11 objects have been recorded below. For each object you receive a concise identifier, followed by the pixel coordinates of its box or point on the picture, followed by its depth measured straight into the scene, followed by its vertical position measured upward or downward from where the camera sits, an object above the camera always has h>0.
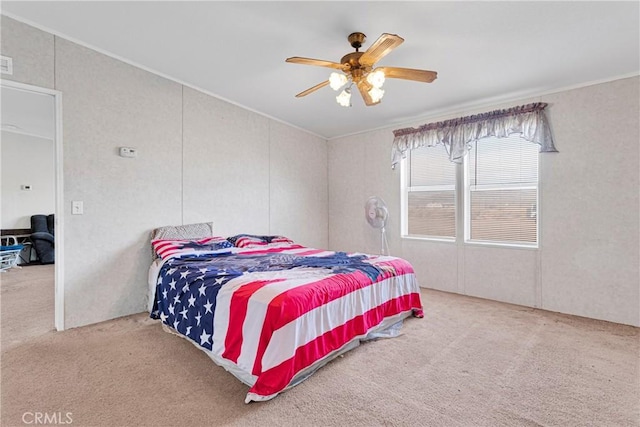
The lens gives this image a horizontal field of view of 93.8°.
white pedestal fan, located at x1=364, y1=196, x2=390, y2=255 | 4.23 +0.00
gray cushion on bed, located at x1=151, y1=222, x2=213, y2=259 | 3.29 -0.22
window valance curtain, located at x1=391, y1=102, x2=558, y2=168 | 3.29 +1.02
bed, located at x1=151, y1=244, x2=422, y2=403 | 1.77 -0.68
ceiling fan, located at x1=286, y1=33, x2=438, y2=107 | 2.17 +1.05
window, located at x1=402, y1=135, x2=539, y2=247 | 3.55 +0.24
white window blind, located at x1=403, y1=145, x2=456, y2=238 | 4.12 +0.26
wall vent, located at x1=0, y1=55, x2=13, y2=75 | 2.44 +1.22
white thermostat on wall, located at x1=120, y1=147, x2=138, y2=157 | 3.08 +0.64
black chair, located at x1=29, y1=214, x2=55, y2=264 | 5.68 -0.60
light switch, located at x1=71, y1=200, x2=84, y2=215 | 2.80 +0.06
